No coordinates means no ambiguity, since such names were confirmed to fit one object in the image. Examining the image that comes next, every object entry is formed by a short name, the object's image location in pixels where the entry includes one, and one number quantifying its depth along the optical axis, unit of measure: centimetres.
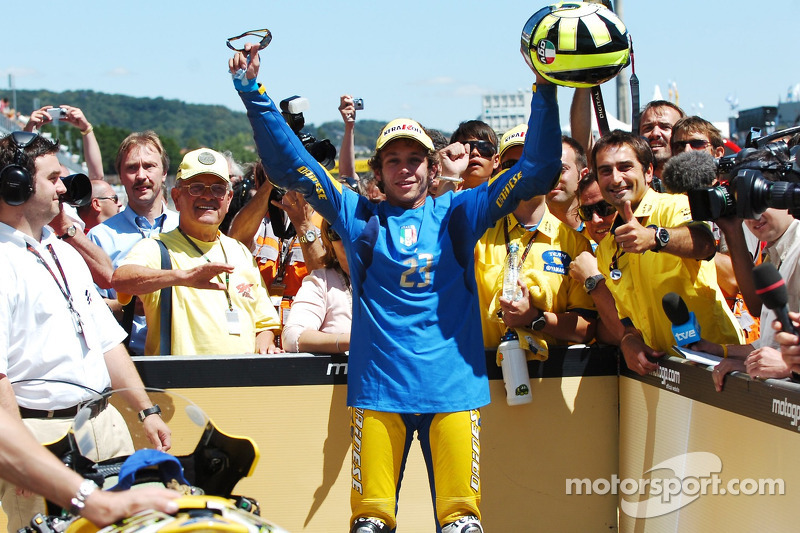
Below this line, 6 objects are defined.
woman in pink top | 984
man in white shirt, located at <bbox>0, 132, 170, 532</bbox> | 691
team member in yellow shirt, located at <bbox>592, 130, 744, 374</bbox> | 884
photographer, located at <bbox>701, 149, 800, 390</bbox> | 714
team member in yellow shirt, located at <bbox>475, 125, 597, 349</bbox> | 972
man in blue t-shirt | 775
